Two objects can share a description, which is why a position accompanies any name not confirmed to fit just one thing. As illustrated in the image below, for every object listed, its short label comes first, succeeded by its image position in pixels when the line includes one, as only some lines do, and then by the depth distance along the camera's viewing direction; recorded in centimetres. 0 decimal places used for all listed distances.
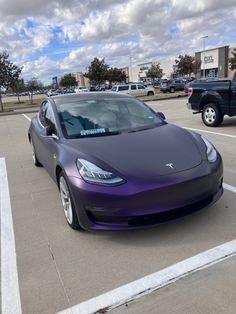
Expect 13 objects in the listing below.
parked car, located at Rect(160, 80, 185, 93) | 2711
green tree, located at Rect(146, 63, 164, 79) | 5213
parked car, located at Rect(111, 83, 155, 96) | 2242
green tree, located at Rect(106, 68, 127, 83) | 4446
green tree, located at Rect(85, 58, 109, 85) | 3703
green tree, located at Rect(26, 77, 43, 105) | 3391
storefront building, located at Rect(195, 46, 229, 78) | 4612
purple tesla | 226
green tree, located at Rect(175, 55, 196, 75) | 3683
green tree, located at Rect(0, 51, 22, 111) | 1905
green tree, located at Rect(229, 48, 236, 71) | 3323
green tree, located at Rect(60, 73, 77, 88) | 5982
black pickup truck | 668
